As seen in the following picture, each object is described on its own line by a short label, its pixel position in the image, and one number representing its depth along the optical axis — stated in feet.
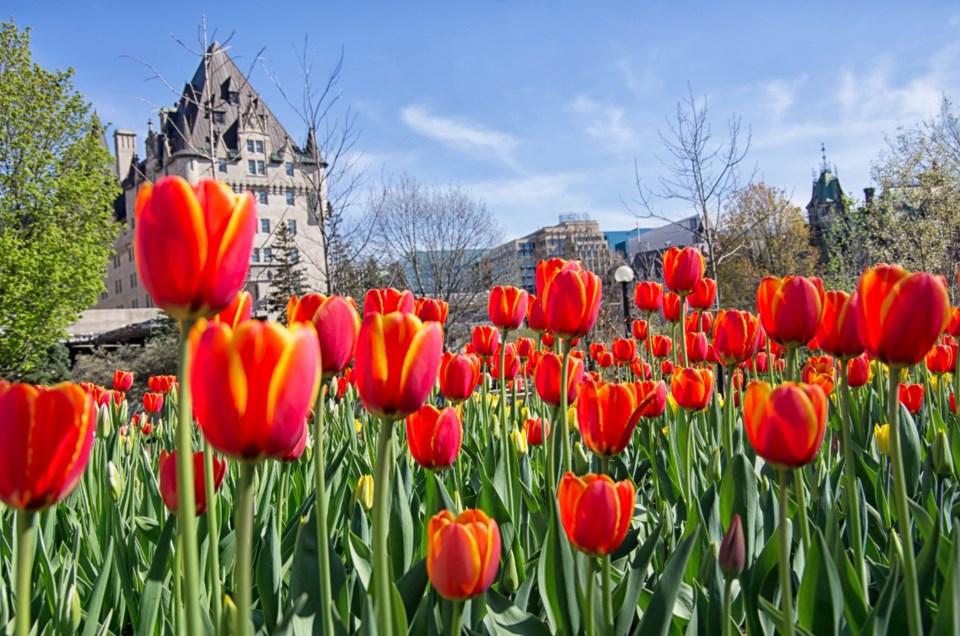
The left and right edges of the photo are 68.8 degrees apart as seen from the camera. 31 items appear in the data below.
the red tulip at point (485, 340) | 8.81
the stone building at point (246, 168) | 165.67
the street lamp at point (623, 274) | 35.50
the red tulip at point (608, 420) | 3.97
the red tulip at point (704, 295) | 8.79
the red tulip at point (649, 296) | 9.00
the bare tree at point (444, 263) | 82.64
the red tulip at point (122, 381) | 13.89
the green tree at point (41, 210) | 63.16
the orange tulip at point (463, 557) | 2.63
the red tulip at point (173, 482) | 3.31
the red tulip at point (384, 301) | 4.88
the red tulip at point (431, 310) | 6.40
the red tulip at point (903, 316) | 2.97
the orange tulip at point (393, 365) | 2.71
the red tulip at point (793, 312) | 4.31
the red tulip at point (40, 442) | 2.17
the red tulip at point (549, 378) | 5.69
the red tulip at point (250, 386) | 2.06
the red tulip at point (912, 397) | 9.02
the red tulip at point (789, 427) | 2.87
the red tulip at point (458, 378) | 5.94
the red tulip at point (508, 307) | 7.27
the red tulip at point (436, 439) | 4.70
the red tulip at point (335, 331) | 3.20
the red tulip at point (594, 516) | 2.89
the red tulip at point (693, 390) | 6.23
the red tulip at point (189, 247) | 2.25
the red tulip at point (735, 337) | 6.07
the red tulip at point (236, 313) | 3.72
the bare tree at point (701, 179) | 42.37
